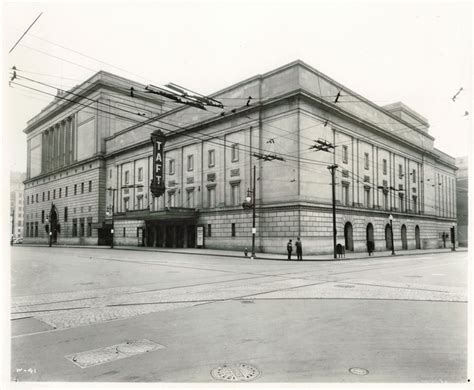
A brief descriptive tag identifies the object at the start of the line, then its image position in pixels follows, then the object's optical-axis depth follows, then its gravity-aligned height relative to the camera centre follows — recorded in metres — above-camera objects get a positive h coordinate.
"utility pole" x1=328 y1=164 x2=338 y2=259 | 30.35 +1.60
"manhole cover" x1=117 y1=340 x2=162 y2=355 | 6.12 -2.14
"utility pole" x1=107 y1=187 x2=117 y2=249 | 53.51 +0.62
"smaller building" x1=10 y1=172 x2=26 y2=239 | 68.85 -1.66
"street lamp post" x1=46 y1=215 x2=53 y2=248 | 65.53 -1.50
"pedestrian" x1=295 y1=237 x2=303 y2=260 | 27.98 -2.67
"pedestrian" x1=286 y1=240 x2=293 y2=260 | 28.16 -2.55
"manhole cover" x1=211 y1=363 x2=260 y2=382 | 5.03 -2.10
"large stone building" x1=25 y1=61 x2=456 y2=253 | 35.00 +4.87
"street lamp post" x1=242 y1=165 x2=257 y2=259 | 30.22 +0.72
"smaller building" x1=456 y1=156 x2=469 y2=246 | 65.00 +1.37
